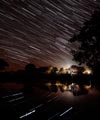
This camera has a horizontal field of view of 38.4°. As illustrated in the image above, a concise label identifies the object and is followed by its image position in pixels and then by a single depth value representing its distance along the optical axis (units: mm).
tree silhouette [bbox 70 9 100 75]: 16739
